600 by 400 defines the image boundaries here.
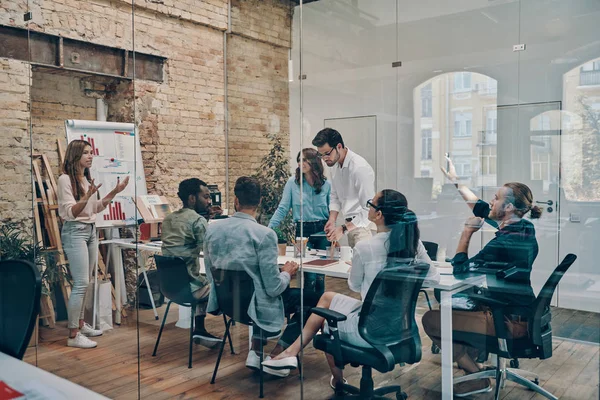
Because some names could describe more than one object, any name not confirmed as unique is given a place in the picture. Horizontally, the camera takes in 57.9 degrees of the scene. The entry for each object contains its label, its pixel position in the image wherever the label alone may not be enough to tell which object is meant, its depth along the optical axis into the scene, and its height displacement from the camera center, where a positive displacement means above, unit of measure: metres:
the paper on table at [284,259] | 3.06 -0.51
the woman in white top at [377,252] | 2.59 -0.41
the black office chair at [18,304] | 2.49 -0.64
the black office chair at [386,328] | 2.62 -0.79
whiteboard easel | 3.84 +0.03
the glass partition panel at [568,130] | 2.19 +0.15
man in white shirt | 2.70 -0.08
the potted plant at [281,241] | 3.10 -0.41
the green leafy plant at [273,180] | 3.08 -0.05
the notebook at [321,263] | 2.83 -0.50
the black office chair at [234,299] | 3.23 -0.78
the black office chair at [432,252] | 2.51 -0.38
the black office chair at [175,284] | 3.60 -0.76
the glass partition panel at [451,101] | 2.35 +0.30
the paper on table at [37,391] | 1.79 -0.75
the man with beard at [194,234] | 3.48 -0.42
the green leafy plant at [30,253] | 4.39 -0.68
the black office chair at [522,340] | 2.28 -0.76
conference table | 2.45 -0.61
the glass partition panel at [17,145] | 4.43 +0.23
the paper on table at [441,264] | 2.48 -0.43
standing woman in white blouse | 4.09 -0.39
